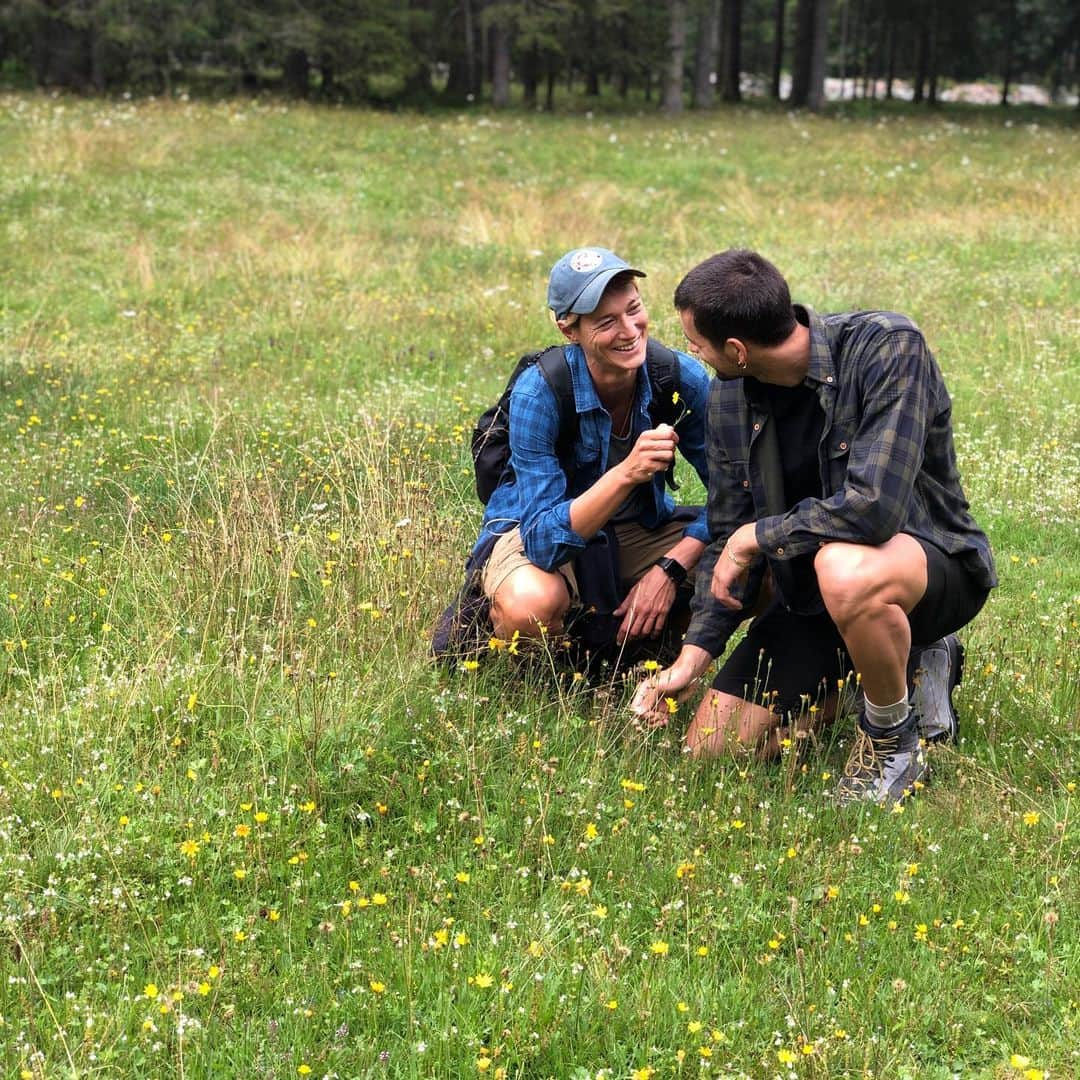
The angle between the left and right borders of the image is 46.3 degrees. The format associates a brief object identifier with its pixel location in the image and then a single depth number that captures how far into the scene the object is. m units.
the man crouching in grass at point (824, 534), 3.65
